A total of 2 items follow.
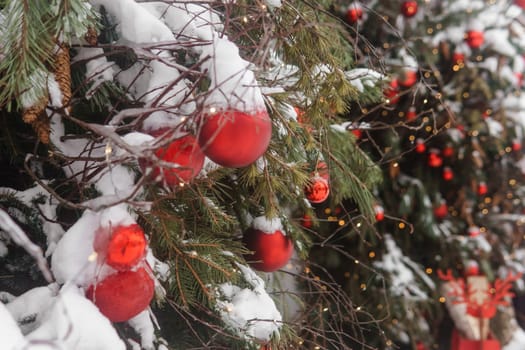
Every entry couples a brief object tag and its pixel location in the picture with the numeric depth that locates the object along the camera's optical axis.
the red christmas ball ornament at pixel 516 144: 2.40
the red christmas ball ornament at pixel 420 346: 2.26
